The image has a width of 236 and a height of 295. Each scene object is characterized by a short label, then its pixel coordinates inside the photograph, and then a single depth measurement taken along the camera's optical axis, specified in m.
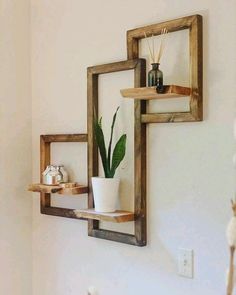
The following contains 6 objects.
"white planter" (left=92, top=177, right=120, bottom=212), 1.86
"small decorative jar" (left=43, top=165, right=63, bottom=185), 2.14
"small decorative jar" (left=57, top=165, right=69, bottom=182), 2.15
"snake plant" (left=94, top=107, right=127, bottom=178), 1.86
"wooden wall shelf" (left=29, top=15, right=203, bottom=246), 1.65
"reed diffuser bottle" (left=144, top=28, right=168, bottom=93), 1.66
